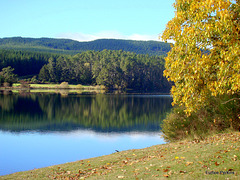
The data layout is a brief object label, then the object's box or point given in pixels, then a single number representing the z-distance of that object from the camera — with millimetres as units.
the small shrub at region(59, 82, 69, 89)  119438
